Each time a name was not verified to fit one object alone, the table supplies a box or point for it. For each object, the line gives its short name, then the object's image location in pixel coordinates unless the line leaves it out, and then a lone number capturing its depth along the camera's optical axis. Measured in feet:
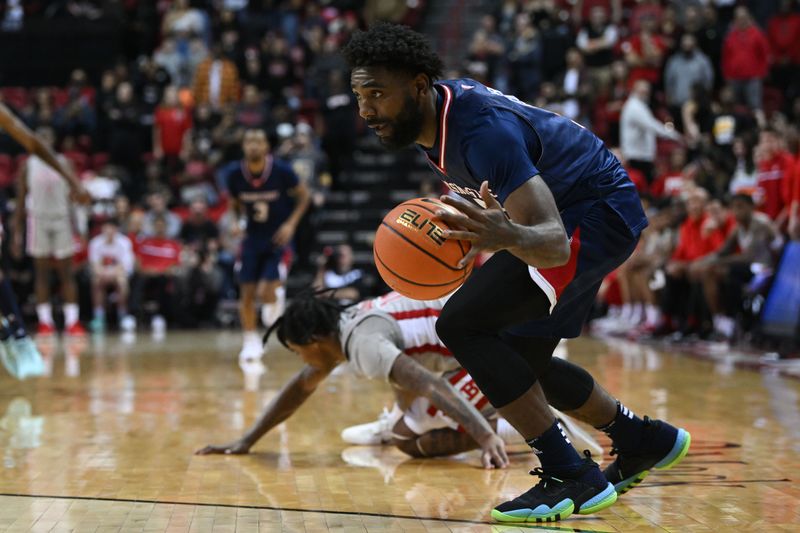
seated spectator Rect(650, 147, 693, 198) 43.45
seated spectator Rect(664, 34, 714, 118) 48.55
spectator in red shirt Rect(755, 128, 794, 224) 34.65
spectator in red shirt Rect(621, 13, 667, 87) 49.42
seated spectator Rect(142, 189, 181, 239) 48.60
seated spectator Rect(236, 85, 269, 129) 53.67
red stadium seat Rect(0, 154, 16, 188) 50.37
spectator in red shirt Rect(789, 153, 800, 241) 30.27
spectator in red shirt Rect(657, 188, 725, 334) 36.56
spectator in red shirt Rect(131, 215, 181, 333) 47.93
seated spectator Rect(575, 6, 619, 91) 51.60
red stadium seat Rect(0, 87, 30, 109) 59.38
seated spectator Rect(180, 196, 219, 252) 48.73
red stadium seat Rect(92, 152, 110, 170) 54.19
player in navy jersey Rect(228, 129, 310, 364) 32.01
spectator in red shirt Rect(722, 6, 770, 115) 47.62
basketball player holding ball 11.32
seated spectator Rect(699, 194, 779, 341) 32.99
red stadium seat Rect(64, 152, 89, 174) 52.29
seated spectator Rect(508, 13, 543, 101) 52.65
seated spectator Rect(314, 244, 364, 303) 44.06
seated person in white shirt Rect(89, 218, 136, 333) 46.01
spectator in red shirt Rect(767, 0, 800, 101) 50.21
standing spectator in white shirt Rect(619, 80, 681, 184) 45.44
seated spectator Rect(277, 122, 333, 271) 48.88
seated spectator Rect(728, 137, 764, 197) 38.42
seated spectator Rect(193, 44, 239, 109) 56.85
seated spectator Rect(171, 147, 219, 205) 51.65
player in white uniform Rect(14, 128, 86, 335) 41.27
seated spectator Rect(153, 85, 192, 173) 54.54
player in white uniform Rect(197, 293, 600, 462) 14.65
